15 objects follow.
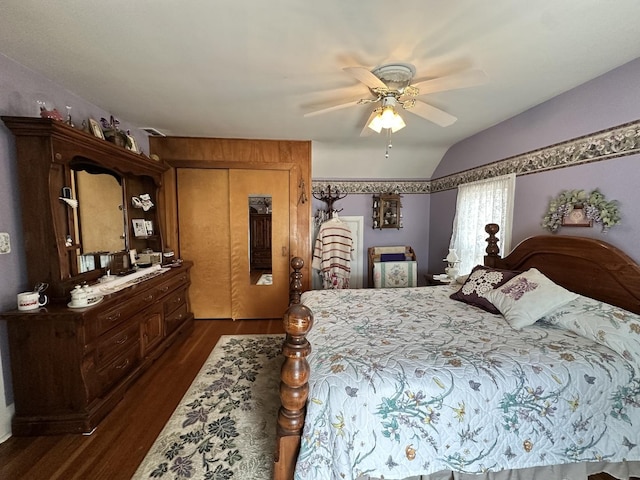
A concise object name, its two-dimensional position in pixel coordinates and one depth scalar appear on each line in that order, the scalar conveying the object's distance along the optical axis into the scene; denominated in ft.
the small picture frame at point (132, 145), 8.75
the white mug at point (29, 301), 5.59
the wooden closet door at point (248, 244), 11.77
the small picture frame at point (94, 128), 7.35
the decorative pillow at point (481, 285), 7.20
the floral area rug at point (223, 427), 4.97
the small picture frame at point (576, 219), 6.60
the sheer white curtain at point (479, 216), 9.10
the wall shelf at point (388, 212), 14.82
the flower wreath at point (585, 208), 6.07
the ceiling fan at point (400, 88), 5.17
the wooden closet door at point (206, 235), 11.68
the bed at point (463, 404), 3.92
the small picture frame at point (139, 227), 9.51
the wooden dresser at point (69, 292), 5.71
